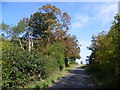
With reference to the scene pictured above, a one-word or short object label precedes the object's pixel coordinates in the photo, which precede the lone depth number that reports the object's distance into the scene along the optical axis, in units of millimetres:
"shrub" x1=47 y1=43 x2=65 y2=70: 12534
